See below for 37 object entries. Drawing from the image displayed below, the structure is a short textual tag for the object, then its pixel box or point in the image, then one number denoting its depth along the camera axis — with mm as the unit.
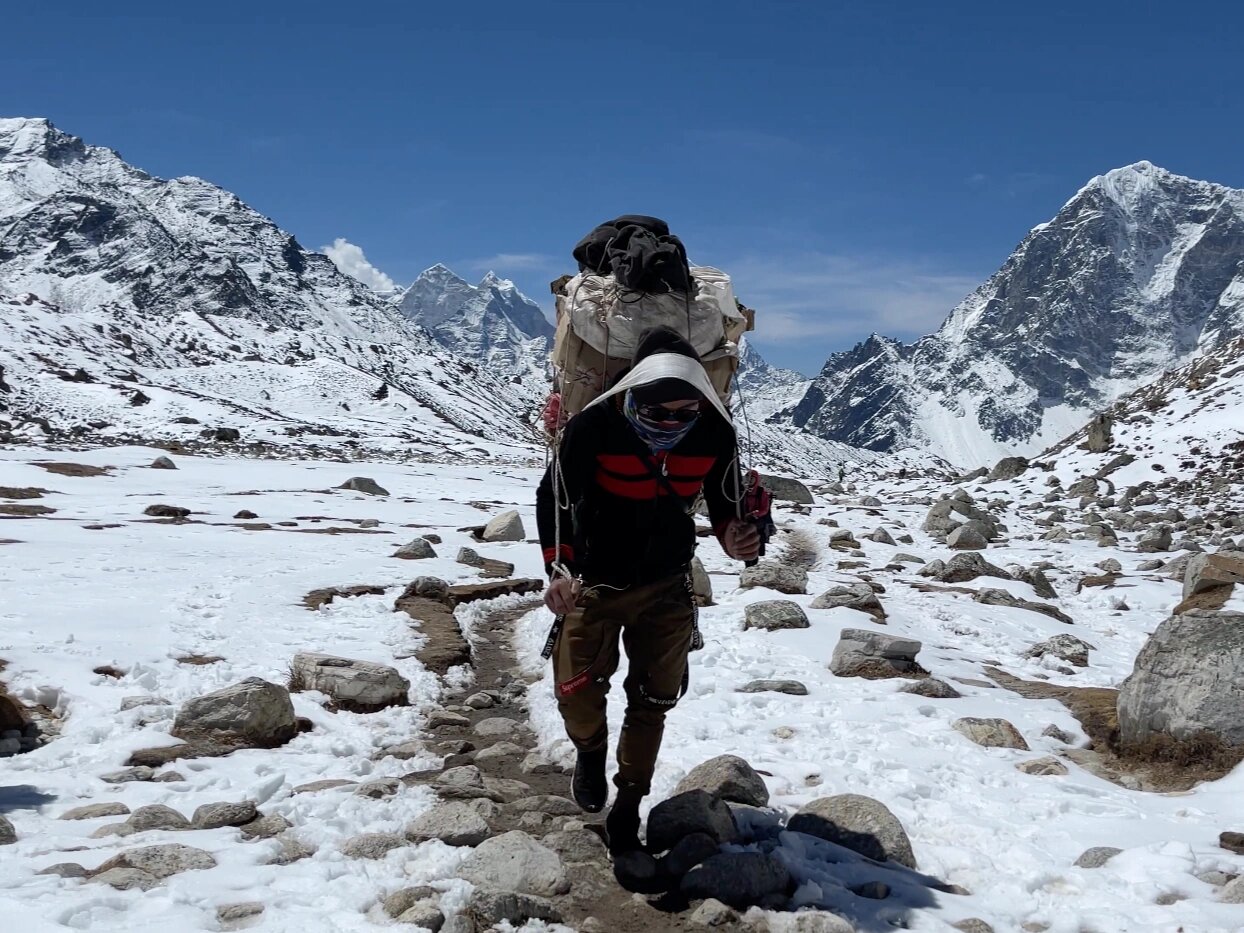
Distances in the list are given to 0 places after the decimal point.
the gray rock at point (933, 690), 9109
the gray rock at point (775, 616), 12031
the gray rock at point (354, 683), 8906
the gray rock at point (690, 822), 5688
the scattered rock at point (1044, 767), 6863
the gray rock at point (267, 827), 5602
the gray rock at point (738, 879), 5074
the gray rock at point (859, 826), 5625
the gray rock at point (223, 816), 5723
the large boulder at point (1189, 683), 6812
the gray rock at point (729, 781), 6367
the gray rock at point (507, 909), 4664
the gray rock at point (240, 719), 7508
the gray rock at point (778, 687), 9266
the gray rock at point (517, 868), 5078
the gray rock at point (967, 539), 25984
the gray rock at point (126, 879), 4496
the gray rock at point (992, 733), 7547
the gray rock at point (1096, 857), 5305
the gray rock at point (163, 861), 4773
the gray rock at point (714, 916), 4895
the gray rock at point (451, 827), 5578
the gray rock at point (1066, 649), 11820
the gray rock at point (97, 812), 5754
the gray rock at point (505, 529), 24281
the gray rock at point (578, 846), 5633
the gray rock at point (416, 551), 19391
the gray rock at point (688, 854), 5379
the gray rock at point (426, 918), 4508
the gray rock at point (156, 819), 5589
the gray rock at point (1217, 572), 10883
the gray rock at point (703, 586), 14562
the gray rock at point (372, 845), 5344
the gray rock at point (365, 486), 37312
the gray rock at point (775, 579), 15375
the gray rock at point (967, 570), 18656
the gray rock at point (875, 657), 9906
